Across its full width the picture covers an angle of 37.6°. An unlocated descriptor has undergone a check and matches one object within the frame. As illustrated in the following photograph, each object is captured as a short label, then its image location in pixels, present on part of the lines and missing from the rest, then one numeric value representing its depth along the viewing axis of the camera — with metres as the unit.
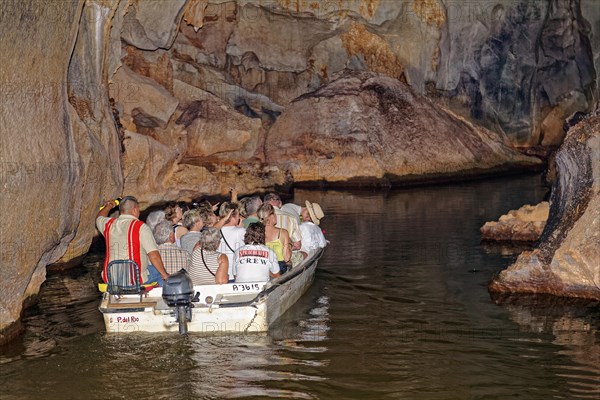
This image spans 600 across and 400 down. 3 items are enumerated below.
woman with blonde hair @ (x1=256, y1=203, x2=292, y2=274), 12.06
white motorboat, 10.41
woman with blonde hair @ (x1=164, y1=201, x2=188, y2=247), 12.11
